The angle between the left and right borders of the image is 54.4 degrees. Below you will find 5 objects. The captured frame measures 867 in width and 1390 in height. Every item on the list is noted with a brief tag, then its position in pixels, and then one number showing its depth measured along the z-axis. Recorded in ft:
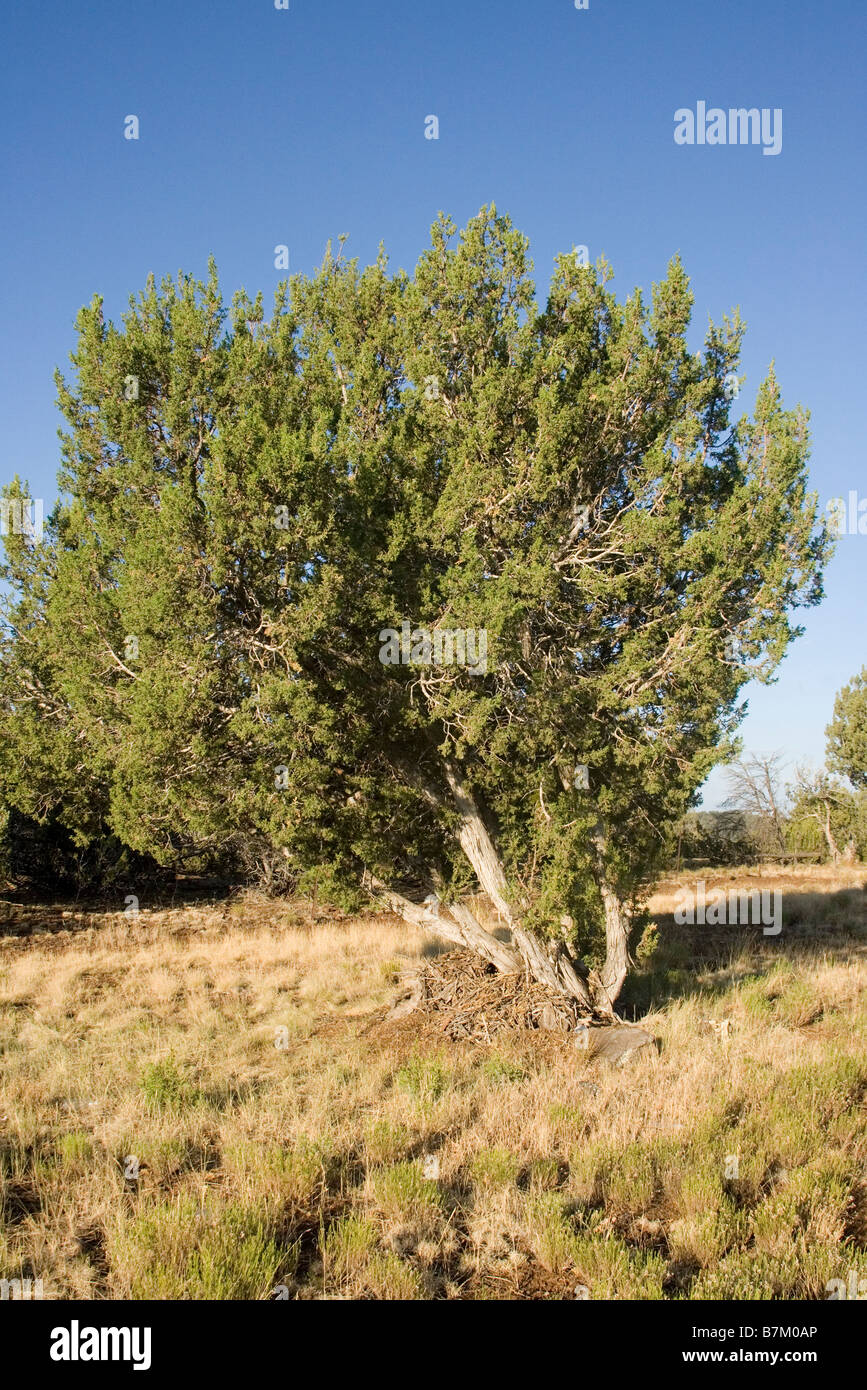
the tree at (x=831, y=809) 121.70
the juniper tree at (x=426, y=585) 30.32
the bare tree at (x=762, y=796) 139.03
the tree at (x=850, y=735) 122.83
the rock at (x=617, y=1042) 35.39
